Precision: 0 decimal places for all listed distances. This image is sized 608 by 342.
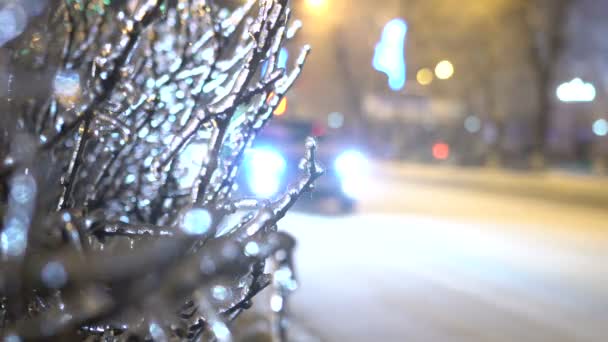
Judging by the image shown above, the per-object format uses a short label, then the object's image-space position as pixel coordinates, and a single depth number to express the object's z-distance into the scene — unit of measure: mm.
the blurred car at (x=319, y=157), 10702
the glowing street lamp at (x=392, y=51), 34281
